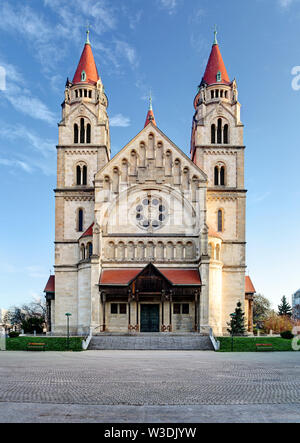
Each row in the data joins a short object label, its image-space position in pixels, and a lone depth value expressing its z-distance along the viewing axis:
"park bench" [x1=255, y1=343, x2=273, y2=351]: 39.66
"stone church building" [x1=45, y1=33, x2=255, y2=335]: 49.72
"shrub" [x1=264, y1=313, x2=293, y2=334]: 81.12
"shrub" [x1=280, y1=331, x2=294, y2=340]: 46.53
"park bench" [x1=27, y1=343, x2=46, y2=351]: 39.66
